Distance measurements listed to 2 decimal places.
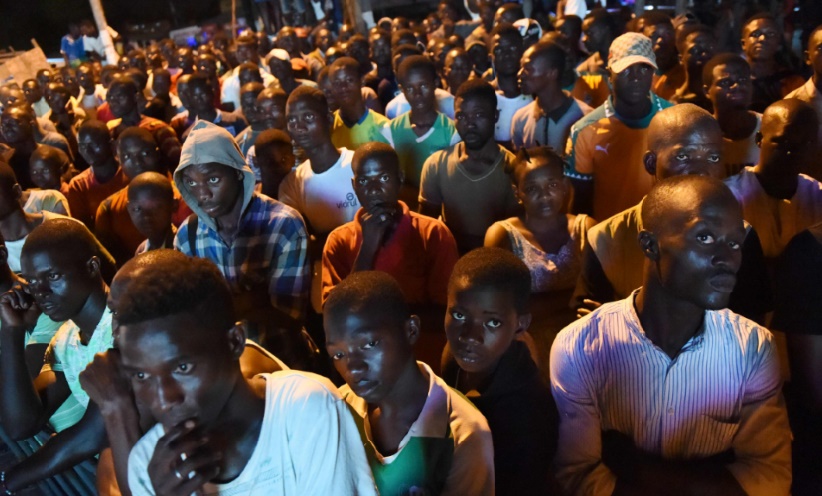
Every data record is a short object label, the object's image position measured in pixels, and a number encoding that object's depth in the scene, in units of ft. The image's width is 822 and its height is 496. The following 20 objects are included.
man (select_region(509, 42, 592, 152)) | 14.32
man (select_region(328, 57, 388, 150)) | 16.29
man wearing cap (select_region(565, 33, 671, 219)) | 11.64
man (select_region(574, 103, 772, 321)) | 8.28
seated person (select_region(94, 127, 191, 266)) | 13.46
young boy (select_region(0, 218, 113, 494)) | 7.36
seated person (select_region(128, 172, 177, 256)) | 11.16
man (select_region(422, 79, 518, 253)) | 11.96
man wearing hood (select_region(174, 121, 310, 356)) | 10.00
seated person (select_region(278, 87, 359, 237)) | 12.92
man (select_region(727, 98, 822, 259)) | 8.96
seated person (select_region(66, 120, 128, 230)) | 15.40
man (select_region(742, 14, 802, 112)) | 15.69
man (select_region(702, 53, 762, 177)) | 11.27
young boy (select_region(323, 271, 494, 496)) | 6.04
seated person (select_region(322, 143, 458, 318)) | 10.02
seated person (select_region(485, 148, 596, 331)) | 9.18
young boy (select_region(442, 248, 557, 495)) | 6.62
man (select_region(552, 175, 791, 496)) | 5.88
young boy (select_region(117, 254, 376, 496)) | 5.02
